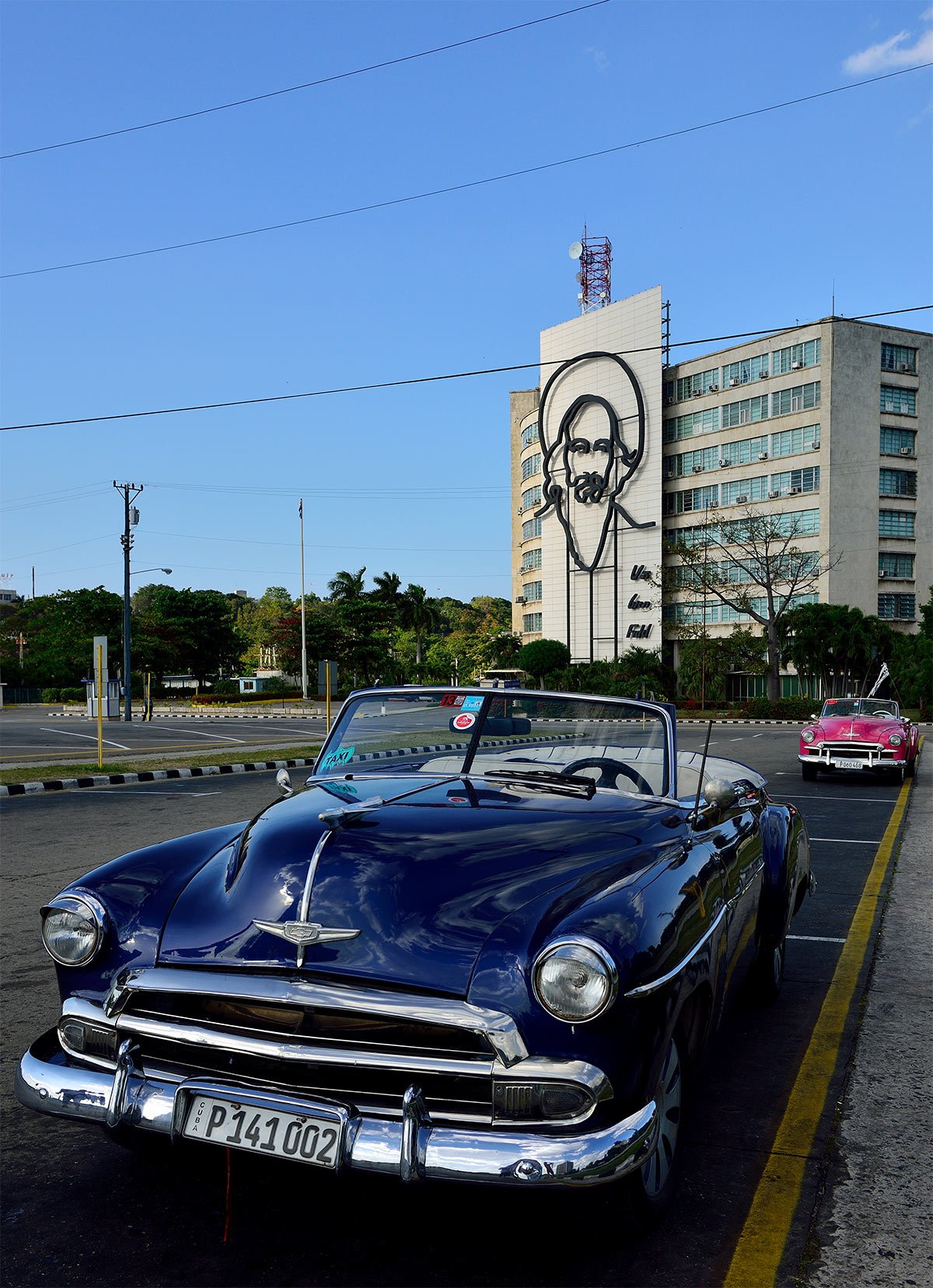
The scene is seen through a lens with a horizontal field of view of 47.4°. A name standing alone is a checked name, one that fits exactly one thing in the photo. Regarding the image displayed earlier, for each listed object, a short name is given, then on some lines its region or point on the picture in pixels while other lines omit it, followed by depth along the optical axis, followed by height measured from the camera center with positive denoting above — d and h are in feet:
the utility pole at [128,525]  154.92 +18.98
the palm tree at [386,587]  296.71 +19.45
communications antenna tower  239.50 +86.48
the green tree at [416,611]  301.43 +13.27
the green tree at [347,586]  271.69 +18.21
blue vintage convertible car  8.34 -2.83
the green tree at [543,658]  211.00 +0.09
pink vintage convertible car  51.93 -4.08
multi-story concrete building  191.11 +38.36
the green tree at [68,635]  240.73 +4.46
